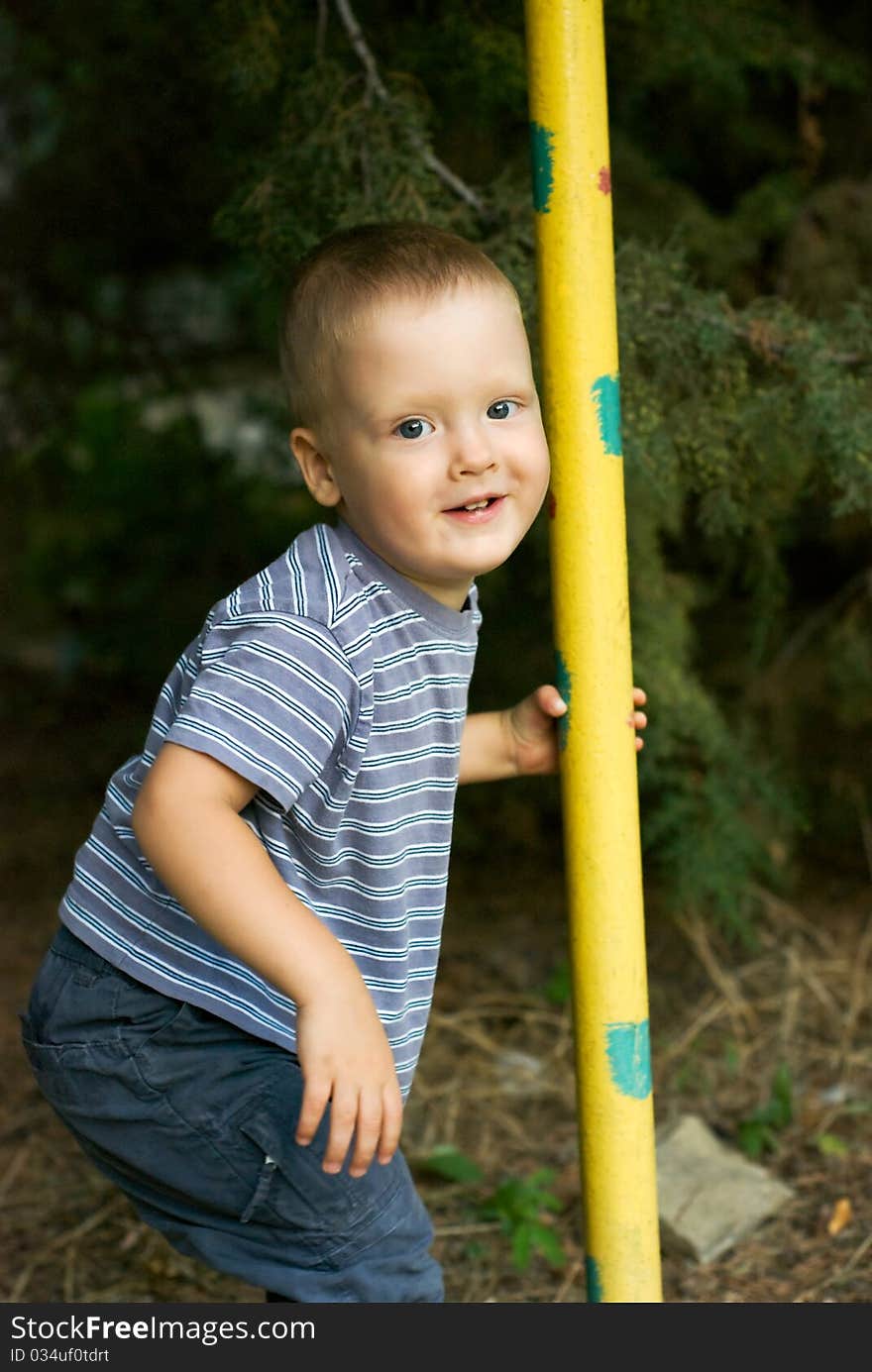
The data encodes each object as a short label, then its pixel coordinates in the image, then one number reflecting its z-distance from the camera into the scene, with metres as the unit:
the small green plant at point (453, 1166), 2.73
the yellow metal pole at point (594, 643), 1.68
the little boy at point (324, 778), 1.59
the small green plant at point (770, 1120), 2.75
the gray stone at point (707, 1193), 2.51
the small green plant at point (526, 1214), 2.43
